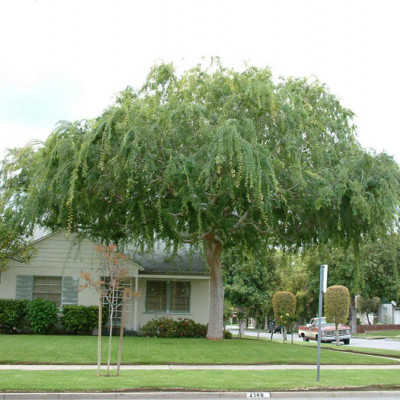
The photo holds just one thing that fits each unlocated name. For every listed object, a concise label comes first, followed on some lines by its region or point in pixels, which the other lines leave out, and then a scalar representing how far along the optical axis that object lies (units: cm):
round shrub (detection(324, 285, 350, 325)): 2995
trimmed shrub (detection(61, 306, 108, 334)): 2305
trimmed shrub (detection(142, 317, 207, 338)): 2328
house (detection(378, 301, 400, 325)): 6638
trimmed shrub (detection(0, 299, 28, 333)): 2283
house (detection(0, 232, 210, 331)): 2444
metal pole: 1188
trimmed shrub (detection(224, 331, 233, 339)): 2482
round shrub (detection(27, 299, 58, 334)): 2280
